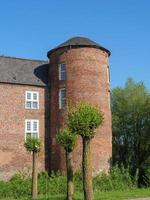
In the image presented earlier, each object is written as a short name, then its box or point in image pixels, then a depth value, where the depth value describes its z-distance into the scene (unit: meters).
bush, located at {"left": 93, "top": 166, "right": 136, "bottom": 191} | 35.73
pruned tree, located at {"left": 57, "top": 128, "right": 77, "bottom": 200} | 26.64
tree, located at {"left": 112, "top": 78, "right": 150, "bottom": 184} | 47.84
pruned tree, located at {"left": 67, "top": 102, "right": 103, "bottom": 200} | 21.98
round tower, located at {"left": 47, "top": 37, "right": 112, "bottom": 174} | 38.22
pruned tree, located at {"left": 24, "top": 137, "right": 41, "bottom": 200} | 28.96
